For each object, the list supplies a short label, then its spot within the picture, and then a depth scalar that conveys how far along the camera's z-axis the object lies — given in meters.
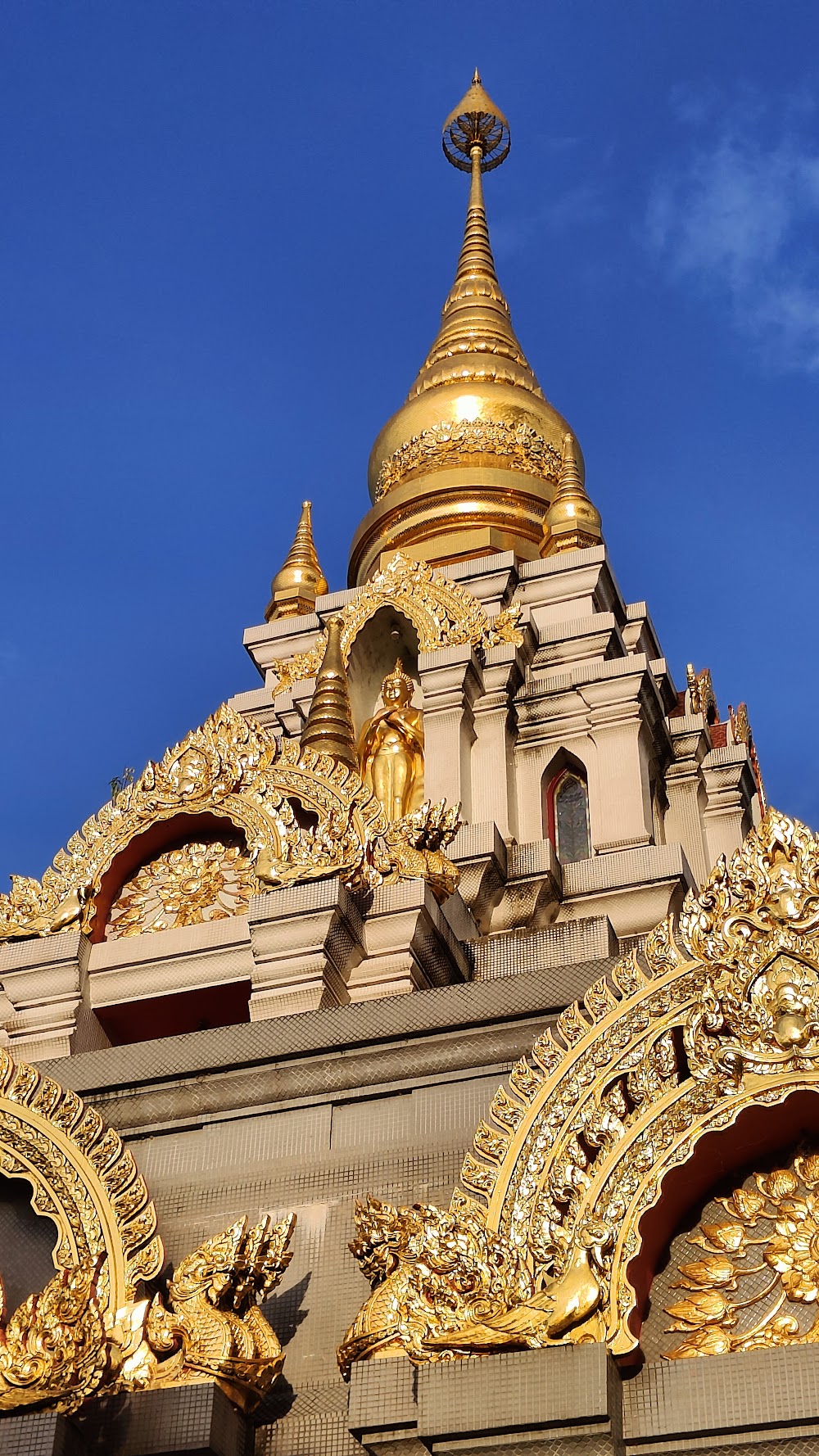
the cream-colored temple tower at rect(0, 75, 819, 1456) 9.20
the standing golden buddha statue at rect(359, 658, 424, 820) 21.27
